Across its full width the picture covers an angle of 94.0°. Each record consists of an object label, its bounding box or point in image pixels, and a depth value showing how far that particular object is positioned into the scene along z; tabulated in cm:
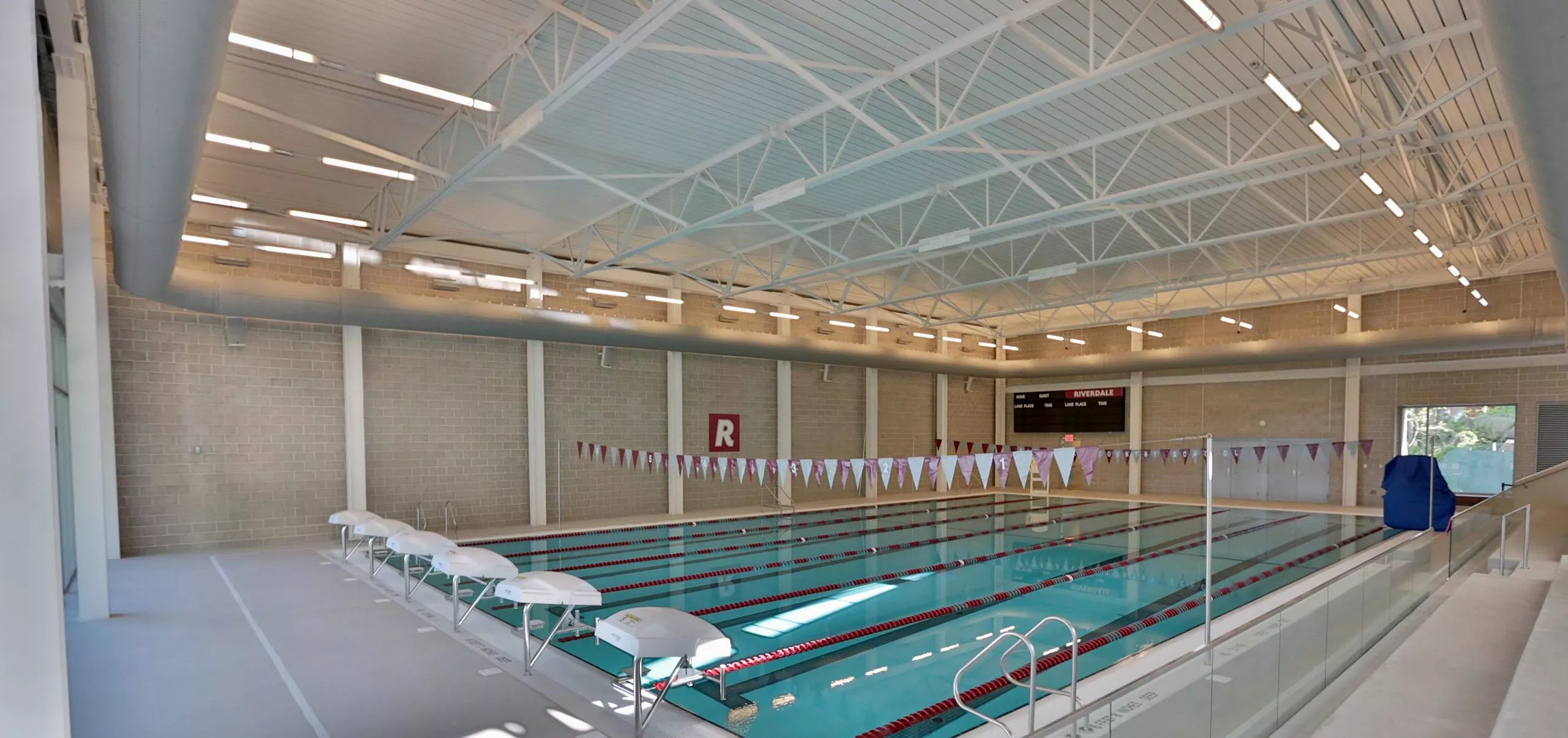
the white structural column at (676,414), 1466
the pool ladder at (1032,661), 346
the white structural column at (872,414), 1828
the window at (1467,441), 1420
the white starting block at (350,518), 838
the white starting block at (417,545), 656
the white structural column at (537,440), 1282
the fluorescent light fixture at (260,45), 544
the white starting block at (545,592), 486
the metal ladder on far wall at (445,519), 1148
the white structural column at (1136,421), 1909
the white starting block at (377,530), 769
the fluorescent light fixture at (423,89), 601
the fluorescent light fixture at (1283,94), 550
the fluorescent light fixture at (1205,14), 444
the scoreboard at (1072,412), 1961
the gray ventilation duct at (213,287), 348
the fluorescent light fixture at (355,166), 757
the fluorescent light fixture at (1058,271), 1163
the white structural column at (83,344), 580
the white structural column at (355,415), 1104
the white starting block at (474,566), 573
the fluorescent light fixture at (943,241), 960
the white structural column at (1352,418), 1549
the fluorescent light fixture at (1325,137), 623
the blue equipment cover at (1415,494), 1164
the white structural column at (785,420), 1656
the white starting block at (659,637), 390
